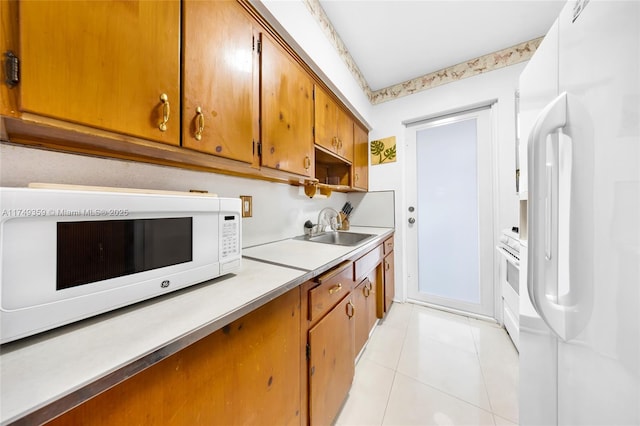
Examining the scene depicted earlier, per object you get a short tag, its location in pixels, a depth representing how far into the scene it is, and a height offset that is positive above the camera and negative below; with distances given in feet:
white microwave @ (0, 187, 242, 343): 1.21 -0.29
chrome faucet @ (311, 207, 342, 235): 6.31 -0.25
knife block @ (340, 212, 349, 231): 7.41 -0.32
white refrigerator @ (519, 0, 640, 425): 1.12 -0.04
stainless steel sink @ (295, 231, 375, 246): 5.99 -0.72
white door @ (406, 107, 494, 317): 6.52 +0.01
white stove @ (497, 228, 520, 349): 4.70 -1.76
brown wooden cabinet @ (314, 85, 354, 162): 4.86 +2.35
